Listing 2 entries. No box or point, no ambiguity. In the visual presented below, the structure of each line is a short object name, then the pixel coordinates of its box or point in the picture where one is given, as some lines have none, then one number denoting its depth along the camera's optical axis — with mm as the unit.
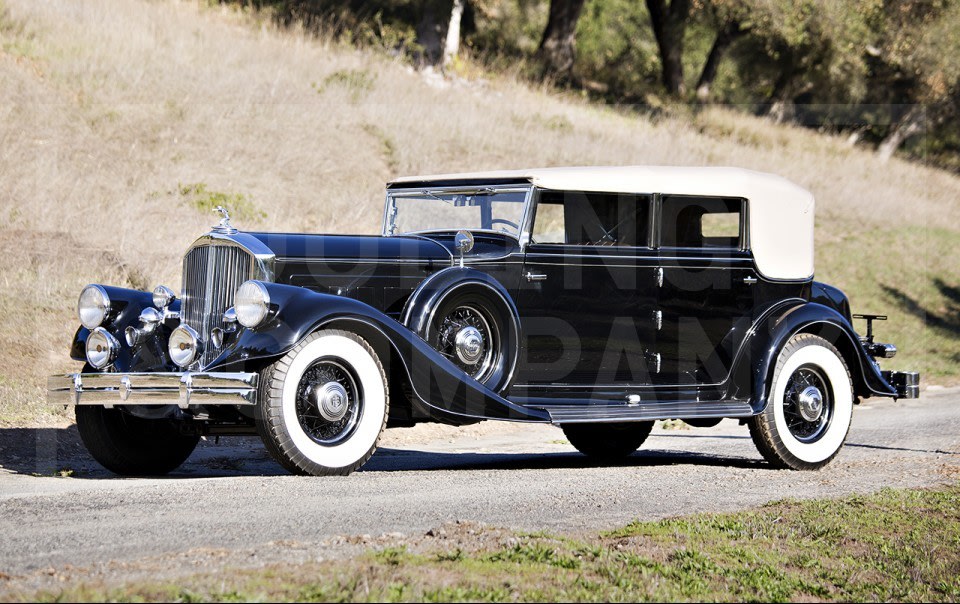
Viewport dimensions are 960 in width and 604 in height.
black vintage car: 12773
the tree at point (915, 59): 62406
